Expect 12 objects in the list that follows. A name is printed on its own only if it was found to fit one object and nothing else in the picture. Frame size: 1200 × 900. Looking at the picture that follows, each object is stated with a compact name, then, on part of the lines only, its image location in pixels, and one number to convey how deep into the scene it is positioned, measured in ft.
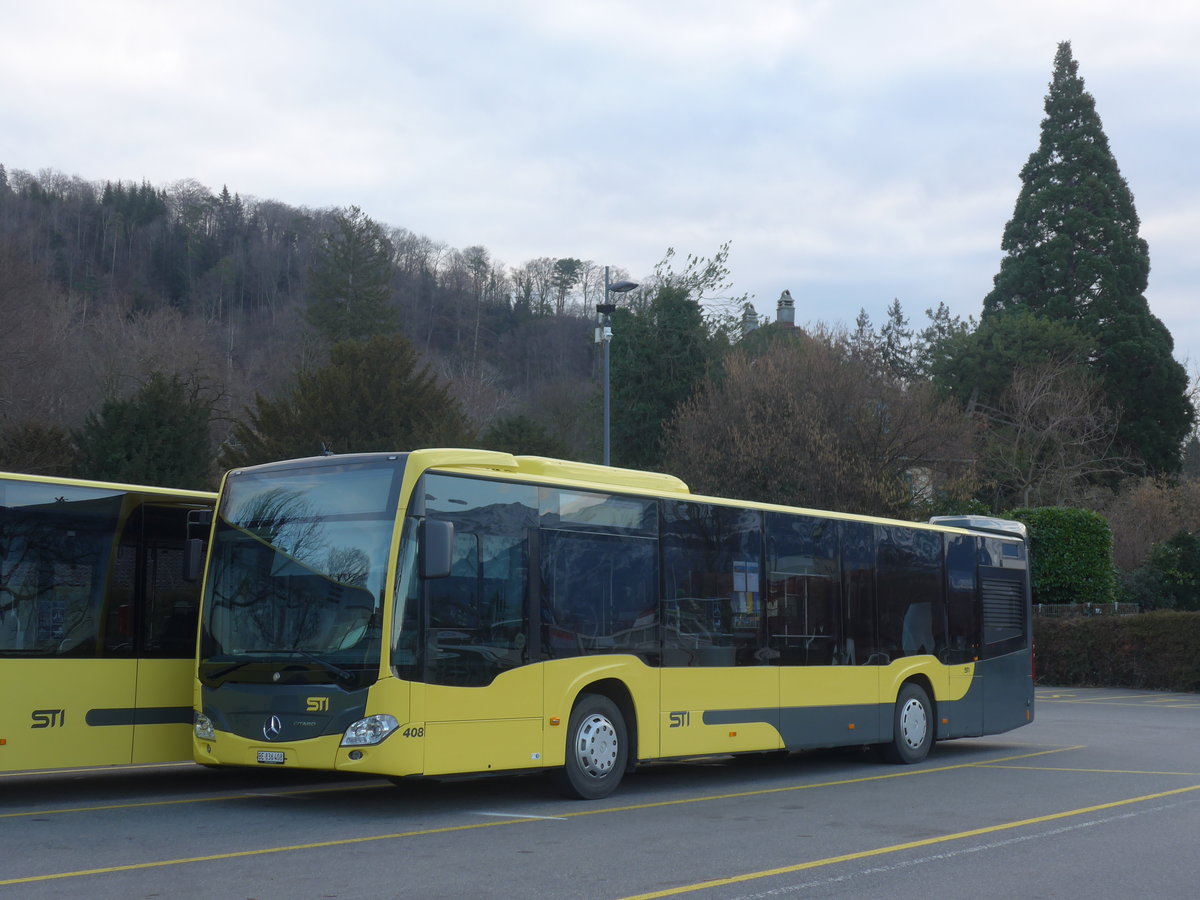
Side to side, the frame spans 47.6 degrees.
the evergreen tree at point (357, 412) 148.39
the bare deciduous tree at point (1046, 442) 163.12
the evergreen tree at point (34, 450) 117.91
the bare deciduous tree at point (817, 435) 123.03
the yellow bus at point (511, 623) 34.96
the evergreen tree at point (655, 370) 170.60
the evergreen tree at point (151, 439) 127.03
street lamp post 91.61
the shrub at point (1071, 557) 126.11
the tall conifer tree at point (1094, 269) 195.72
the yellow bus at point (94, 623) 36.73
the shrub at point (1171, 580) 129.70
